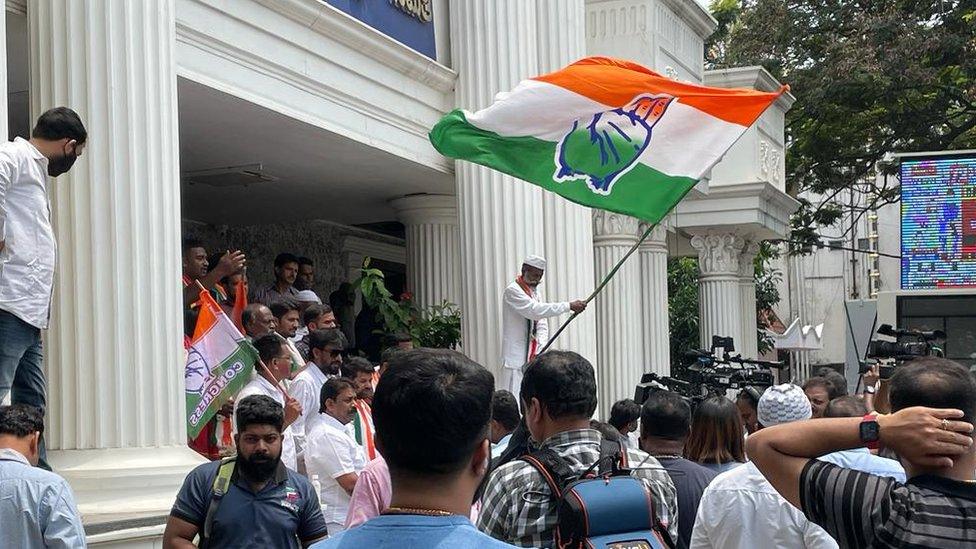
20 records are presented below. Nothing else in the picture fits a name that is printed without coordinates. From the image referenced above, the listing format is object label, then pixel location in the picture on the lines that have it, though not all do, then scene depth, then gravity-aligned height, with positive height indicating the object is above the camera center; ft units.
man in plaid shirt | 14.10 -1.80
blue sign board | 44.04 +8.30
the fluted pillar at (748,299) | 81.05 -1.35
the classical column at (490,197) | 47.21 +2.74
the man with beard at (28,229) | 21.89 +0.97
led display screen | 52.21 +1.77
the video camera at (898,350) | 27.81 -1.55
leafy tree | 82.58 +11.17
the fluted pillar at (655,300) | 68.13 -1.04
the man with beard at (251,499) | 19.43 -2.84
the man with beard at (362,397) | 29.69 -2.31
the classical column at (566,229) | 48.98 +1.72
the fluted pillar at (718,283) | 75.15 -0.36
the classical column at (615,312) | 59.93 -1.37
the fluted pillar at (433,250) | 54.75 +1.26
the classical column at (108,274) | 28.09 +0.33
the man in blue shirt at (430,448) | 8.80 -1.03
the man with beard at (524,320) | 42.01 -1.15
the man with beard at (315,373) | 30.71 -1.92
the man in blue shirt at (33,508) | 17.13 -2.53
